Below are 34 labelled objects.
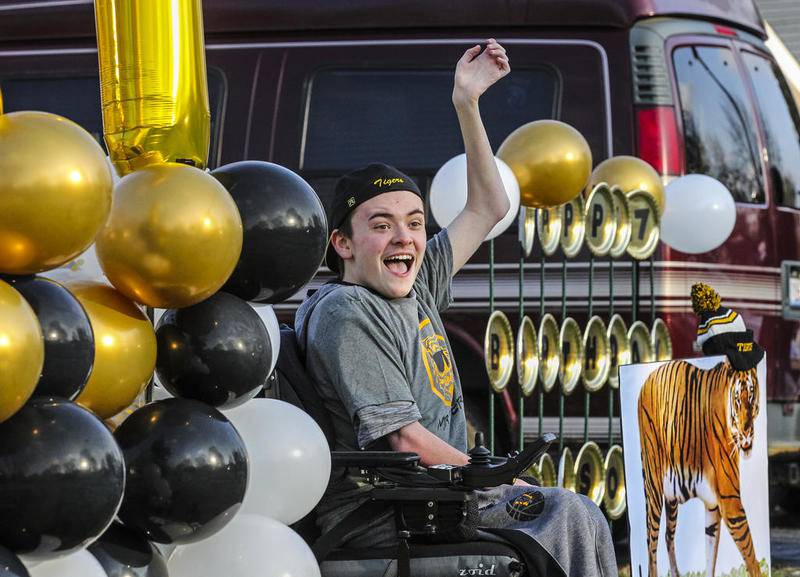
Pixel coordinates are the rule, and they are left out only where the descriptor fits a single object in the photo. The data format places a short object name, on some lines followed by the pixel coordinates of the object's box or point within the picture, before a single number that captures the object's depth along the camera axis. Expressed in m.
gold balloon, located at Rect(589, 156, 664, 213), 10.27
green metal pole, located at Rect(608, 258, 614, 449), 10.54
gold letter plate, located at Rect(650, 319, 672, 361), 10.98
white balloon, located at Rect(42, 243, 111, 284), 4.85
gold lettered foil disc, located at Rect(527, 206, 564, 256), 9.53
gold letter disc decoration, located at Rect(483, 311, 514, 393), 9.20
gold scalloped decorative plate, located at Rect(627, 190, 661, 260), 10.33
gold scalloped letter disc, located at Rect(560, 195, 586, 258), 9.84
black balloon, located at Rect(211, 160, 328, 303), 5.12
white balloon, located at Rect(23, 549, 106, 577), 4.05
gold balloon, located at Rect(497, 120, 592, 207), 8.93
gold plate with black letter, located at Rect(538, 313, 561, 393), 9.60
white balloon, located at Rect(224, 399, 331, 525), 5.38
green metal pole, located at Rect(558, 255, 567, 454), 9.84
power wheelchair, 6.08
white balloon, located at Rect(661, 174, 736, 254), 11.02
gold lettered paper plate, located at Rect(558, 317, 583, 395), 9.95
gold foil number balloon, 5.13
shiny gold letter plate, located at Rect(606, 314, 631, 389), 10.43
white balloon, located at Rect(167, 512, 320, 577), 4.96
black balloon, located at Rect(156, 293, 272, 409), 4.81
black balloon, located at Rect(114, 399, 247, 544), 4.46
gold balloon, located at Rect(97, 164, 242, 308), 4.52
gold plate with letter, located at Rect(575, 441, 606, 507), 10.19
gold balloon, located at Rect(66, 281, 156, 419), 4.42
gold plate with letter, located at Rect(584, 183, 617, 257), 10.02
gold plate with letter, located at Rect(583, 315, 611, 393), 10.25
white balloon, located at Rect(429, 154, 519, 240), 8.57
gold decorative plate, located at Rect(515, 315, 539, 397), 9.27
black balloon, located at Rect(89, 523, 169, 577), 4.39
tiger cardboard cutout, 8.25
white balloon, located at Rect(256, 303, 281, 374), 5.83
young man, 6.44
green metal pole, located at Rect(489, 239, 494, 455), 9.12
